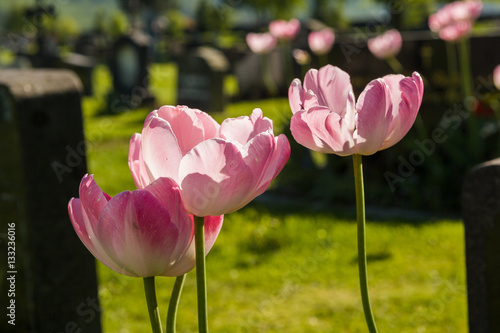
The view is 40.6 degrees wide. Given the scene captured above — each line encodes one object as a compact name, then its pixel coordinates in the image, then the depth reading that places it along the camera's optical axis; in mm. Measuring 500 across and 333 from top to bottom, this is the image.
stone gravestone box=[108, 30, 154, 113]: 13852
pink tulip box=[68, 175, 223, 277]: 581
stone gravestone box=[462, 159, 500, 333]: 2002
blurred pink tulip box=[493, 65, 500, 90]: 3305
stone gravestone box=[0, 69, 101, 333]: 2861
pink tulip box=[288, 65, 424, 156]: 677
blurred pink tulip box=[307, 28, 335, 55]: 6352
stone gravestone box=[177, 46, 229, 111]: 11883
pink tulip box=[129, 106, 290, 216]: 581
